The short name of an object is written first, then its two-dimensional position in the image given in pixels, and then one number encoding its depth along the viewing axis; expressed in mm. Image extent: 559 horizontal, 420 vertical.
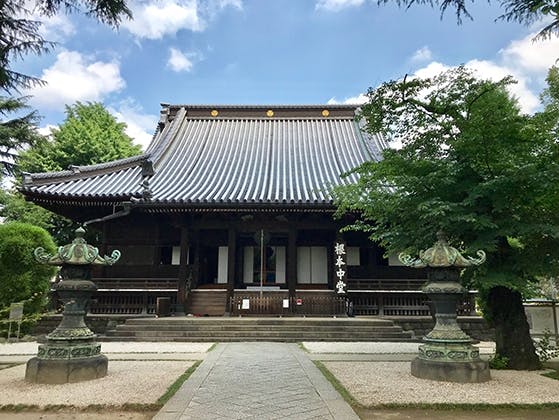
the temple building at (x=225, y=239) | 13297
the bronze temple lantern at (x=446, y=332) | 5980
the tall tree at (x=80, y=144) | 23359
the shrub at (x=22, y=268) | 11945
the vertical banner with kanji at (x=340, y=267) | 13338
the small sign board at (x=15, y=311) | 10945
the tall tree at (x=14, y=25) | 4402
